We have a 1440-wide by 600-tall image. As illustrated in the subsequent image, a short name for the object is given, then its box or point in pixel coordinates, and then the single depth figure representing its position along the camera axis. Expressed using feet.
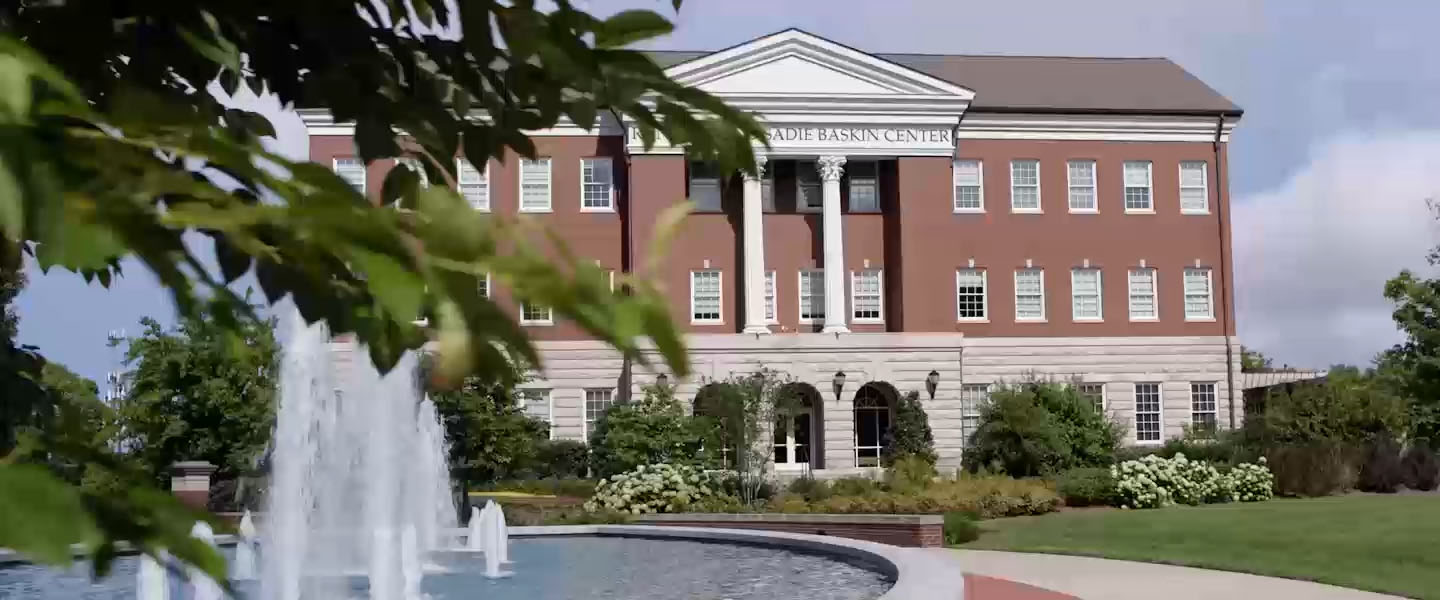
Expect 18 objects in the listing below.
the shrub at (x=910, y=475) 100.12
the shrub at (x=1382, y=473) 105.50
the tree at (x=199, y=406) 98.53
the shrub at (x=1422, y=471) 106.22
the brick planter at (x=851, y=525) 70.54
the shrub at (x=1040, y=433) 114.73
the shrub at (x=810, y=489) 99.84
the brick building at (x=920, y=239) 126.82
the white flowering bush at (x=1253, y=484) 101.45
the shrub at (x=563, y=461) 123.95
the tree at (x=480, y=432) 94.63
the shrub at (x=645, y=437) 107.14
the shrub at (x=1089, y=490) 98.68
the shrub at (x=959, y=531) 75.15
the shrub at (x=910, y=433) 122.01
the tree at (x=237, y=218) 4.15
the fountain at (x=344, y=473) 54.70
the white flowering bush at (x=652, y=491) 91.61
